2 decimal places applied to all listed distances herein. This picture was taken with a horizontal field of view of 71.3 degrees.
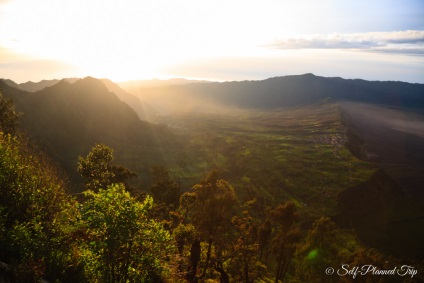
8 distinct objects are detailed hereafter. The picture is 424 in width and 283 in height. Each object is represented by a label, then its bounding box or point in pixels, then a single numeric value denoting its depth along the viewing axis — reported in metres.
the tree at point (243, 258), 42.66
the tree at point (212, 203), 37.41
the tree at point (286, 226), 53.09
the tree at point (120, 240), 19.75
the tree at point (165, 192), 57.12
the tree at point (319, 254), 55.91
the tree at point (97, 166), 53.74
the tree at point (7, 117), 58.09
